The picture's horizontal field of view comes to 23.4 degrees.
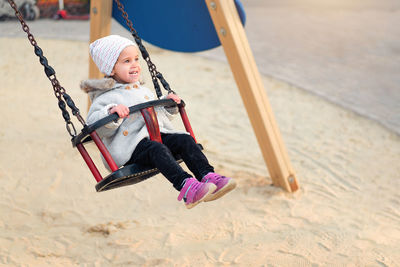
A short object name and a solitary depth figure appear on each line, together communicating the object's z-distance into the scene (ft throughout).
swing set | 15.74
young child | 15.61
